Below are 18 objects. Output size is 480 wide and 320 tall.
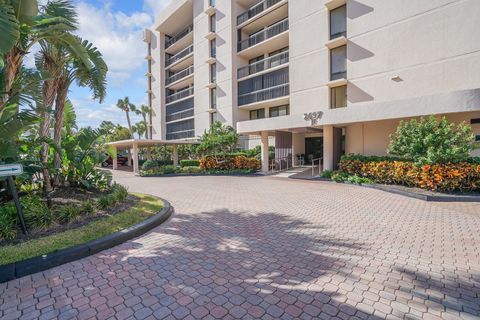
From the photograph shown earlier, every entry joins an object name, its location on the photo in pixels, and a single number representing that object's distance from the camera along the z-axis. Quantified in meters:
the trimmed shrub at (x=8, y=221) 4.72
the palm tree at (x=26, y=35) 5.36
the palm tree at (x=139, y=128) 43.91
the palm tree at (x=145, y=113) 38.61
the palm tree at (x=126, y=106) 44.12
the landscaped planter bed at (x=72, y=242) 3.87
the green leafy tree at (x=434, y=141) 9.01
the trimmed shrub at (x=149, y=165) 21.39
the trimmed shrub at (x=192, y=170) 20.05
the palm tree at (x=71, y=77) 7.26
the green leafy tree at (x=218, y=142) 19.36
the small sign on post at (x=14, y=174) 4.59
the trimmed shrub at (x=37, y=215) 5.27
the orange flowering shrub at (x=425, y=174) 9.01
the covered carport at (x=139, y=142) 21.60
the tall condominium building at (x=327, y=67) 12.41
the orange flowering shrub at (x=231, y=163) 18.84
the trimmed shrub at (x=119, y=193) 7.50
